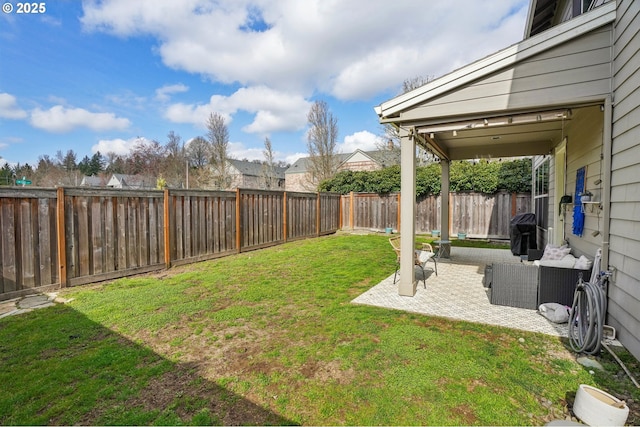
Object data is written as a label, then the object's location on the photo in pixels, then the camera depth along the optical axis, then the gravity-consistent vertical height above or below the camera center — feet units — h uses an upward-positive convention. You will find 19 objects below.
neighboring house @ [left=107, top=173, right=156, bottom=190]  117.66 +8.79
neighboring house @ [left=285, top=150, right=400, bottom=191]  83.56 +13.50
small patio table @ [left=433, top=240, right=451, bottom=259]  24.55 -3.83
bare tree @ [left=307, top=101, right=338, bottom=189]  88.74 +18.82
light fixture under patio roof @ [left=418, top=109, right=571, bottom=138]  12.09 +3.57
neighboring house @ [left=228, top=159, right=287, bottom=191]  112.16 +11.68
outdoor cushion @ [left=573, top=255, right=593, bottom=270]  12.14 -2.50
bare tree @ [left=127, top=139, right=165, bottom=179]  122.01 +19.33
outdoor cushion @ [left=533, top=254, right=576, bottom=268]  12.53 -2.58
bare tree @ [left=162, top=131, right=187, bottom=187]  112.47 +16.37
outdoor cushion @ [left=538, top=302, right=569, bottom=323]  11.67 -4.36
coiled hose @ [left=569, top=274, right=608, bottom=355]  8.75 -3.57
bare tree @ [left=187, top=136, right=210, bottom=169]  124.16 +21.03
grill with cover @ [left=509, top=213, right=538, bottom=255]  27.17 -2.88
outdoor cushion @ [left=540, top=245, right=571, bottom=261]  15.68 -2.65
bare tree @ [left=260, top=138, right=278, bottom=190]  106.01 +12.68
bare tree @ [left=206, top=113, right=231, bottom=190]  103.14 +19.68
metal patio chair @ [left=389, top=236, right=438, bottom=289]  16.94 -2.89
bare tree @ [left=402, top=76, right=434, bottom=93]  65.55 +26.72
